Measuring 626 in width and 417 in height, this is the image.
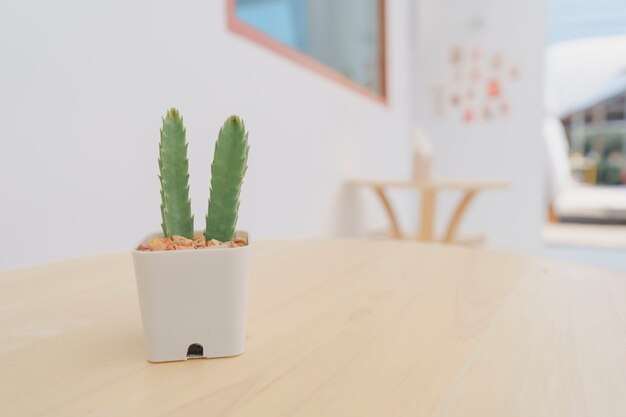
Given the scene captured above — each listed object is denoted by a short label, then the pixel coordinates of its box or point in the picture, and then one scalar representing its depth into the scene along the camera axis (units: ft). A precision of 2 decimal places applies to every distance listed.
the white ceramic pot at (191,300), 1.34
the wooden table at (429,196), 7.36
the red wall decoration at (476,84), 11.74
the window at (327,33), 5.81
